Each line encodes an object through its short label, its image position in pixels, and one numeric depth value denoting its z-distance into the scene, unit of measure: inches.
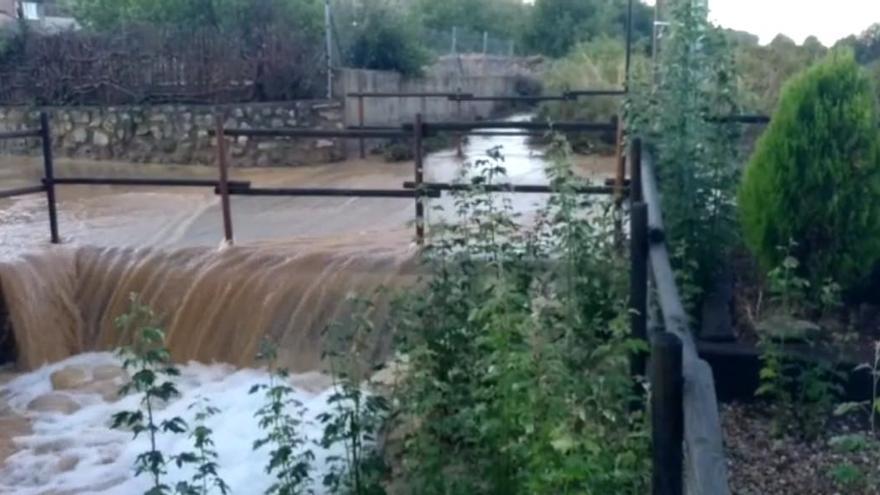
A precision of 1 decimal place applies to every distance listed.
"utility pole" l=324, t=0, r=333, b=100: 608.4
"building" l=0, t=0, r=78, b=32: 1125.4
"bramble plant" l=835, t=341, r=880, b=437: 111.9
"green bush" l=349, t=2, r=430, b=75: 691.4
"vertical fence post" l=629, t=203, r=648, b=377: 116.3
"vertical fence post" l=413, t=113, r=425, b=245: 270.8
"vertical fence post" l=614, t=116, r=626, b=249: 195.3
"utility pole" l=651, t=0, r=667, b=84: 292.1
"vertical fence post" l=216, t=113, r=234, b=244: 299.7
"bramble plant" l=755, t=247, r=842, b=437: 154.6
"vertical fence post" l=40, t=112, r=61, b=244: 314.5
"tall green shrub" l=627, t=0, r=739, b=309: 199.8
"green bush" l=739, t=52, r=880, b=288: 181.8
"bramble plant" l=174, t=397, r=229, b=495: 152.9
